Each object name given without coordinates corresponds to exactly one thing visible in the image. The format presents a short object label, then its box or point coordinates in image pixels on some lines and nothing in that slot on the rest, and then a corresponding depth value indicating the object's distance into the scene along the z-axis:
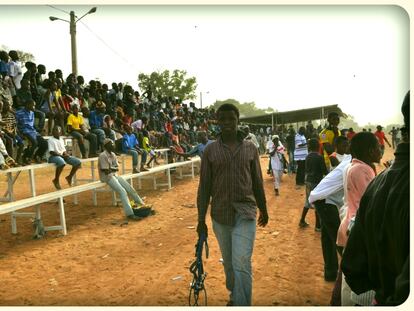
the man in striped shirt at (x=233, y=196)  3.17
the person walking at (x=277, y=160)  10.66
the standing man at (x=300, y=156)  11.91
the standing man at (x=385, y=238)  1.43
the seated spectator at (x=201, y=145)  11.06
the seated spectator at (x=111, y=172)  8.38
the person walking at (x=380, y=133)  14.91
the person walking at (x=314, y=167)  6.10
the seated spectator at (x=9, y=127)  7.66
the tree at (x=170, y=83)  39.12
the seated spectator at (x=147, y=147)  12.16
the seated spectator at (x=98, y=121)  10.41
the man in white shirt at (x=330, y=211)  3.87
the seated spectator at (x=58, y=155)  8.38
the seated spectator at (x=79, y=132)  9.66
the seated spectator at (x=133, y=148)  10.81
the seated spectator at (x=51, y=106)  9.24
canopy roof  25.52
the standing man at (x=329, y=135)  6.18
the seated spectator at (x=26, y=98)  8.55
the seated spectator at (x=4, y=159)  6.95
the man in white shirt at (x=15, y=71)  8.91
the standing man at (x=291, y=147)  14.90
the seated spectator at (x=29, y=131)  8.03
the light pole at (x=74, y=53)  12.35
